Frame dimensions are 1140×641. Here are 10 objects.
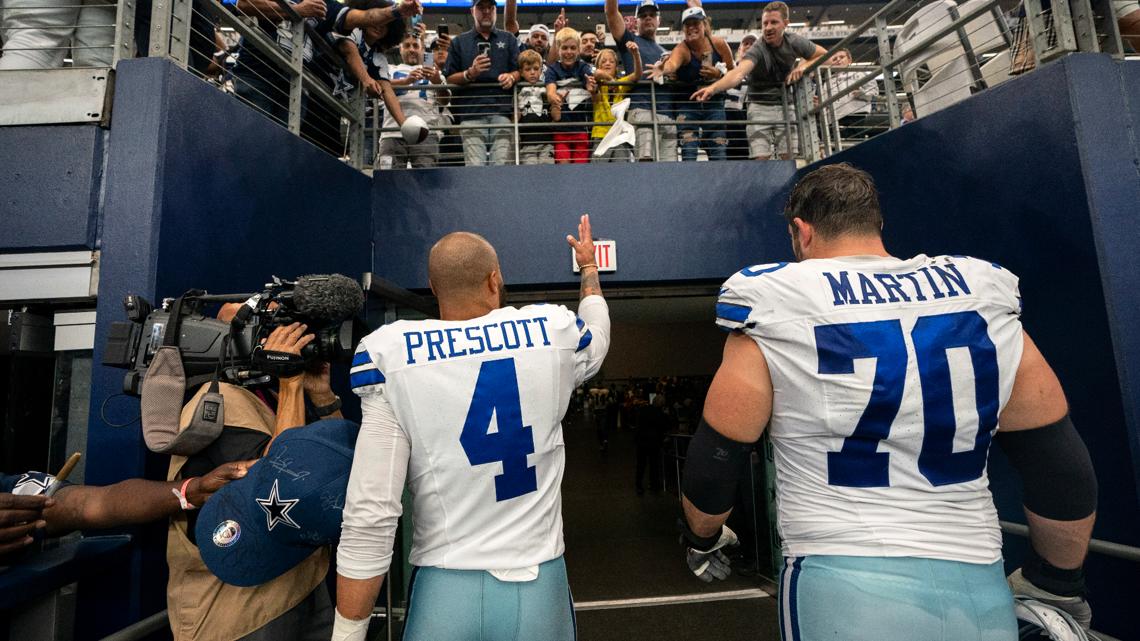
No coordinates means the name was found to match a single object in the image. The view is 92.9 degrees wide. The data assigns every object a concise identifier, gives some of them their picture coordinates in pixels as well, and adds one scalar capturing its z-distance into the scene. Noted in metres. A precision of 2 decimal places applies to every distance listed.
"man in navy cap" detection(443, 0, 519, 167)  5.18
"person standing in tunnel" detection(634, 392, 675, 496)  9.38
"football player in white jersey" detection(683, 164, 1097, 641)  1.29
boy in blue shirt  5.48
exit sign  4.88
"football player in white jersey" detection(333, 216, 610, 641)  1.49
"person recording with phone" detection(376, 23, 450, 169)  5.09
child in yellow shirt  5.28
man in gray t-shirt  5.04
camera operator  1.72
